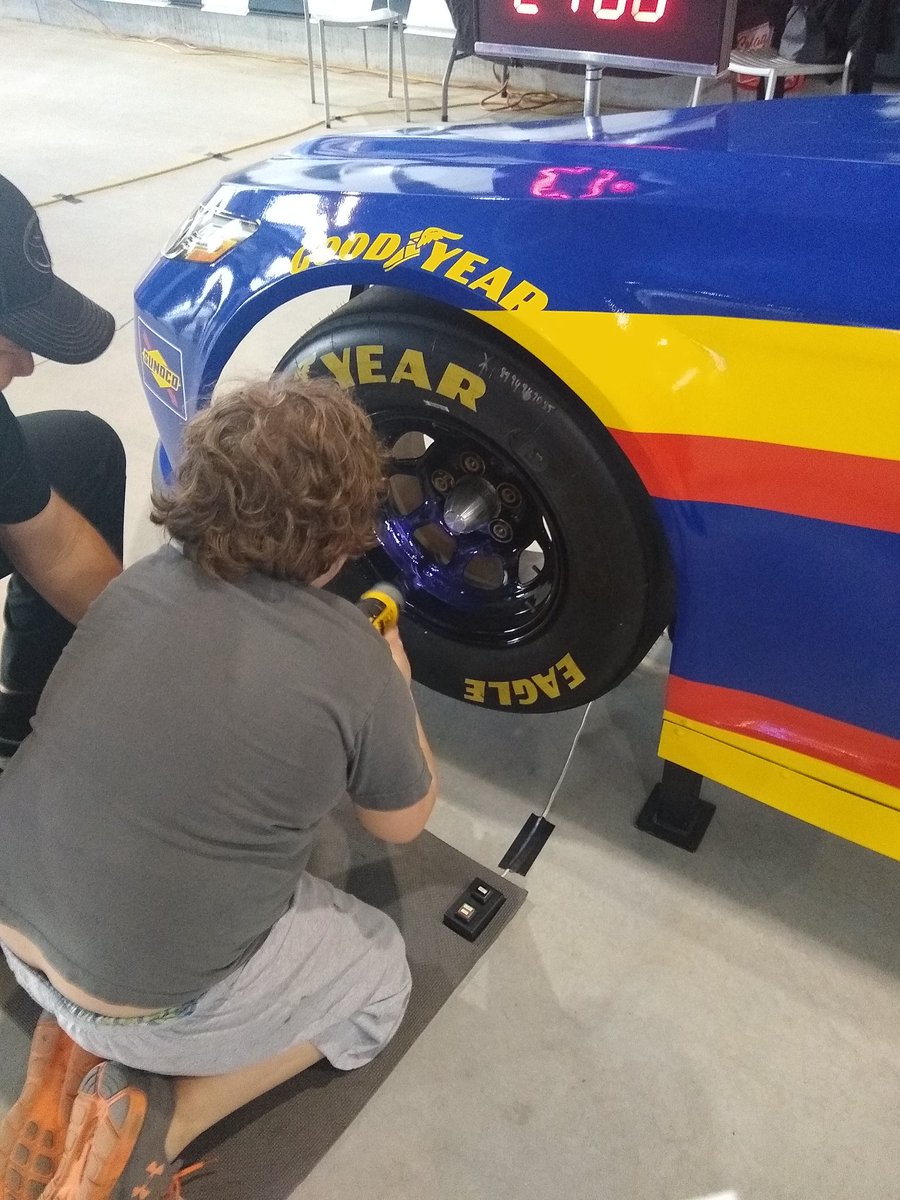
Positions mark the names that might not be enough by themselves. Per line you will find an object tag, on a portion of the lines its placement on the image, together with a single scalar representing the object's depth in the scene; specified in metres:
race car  0.96
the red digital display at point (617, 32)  2.19
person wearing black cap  1.15
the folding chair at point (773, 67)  3.59
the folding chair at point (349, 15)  4.94
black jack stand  1.39
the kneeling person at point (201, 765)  0.85
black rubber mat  1.11
